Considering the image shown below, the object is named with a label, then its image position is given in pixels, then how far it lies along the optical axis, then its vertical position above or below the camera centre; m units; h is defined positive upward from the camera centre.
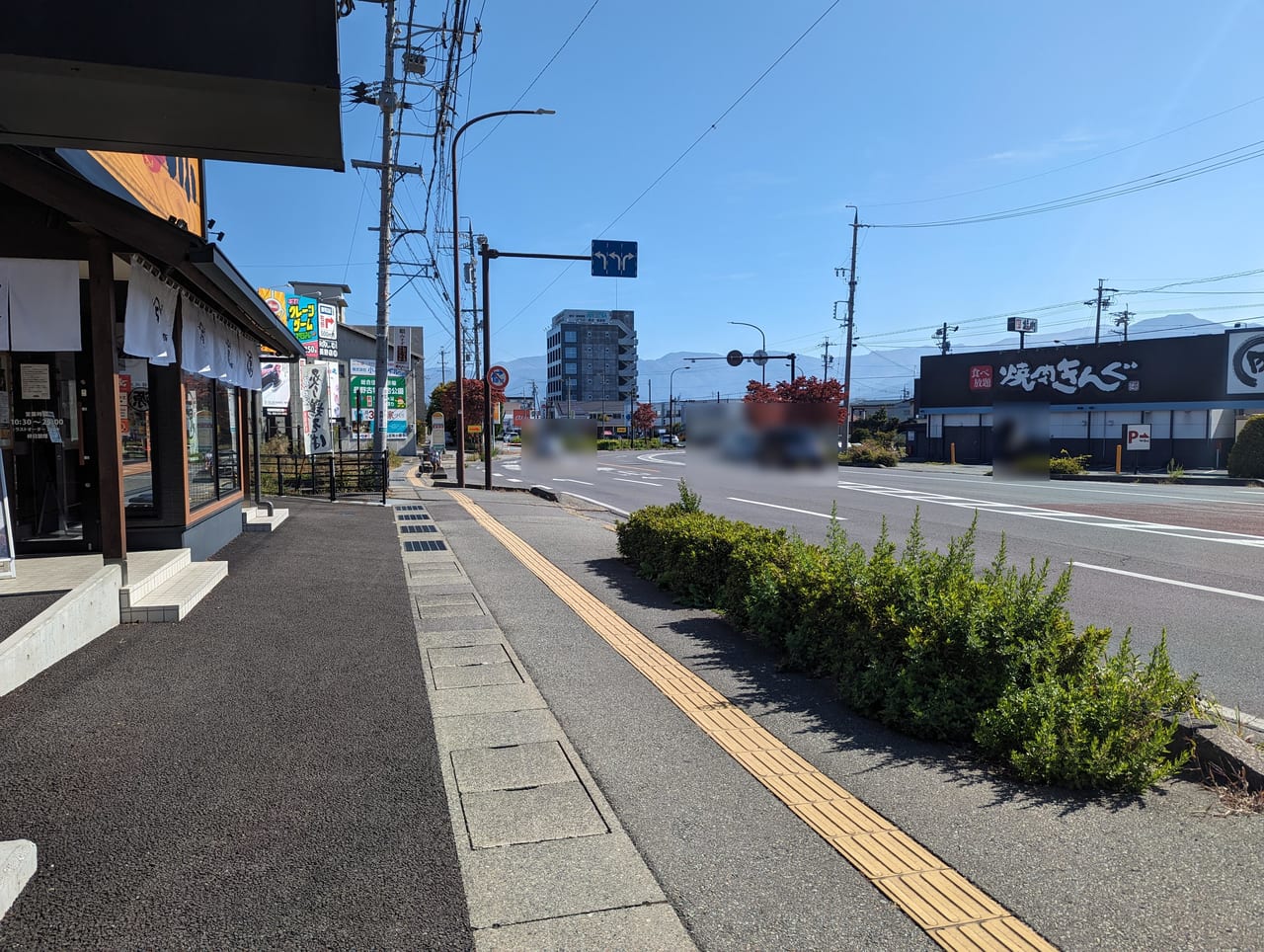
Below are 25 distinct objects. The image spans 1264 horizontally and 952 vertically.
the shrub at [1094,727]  3.73 -1.45
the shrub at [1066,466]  31.64 -1.67
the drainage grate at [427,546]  11.34 -1.83
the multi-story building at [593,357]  140.25 +10.88
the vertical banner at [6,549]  6.14 -1.01
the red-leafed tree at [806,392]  47.53 +1.72
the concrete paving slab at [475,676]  5.46 -1.77
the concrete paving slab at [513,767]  3.93 -1.75
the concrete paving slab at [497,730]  4.44 -1.76
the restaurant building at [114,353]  6.19 +0.58
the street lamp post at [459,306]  21.52 +3.56
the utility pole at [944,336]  87.84 +9.34
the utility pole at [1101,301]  78.94 +11.86
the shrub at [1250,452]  28.23 -0.98
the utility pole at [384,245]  20.96 +4.46
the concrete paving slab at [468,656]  5.95 -1.78
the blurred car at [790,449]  23.06 -0.82
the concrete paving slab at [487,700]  4.96 -1.77
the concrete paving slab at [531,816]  3.42 -1.75
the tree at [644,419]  106.06 +0.16
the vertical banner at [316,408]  30.17 +0.36
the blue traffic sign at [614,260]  18.97 +3.74
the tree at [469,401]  59.28 +1.53
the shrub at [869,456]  40.41 -1.76
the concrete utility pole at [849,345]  48.83 +5.09
